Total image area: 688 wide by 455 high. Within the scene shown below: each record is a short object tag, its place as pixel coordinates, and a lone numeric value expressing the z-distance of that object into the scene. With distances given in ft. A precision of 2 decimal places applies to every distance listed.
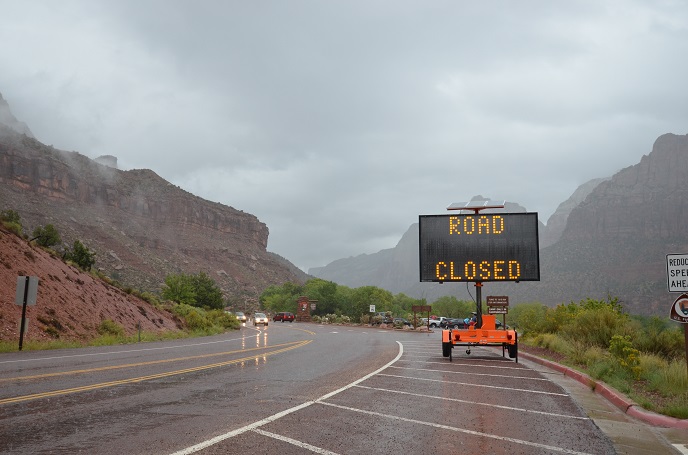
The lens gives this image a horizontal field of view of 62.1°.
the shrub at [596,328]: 65.72
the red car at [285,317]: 257.75
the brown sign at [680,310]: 34.17
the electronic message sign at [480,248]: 65.77
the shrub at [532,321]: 108.06
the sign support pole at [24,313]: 69.15
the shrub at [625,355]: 42.75
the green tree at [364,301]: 309.01
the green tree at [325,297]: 327.47
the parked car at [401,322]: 202.06
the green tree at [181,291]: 201.05
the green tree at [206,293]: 206.90
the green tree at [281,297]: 365.01
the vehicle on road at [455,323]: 211.82
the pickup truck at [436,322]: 244.63
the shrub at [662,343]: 57.16
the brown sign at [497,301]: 94.14
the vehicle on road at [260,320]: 214.90
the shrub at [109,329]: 95.24
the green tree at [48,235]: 153.99
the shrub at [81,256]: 141.04
